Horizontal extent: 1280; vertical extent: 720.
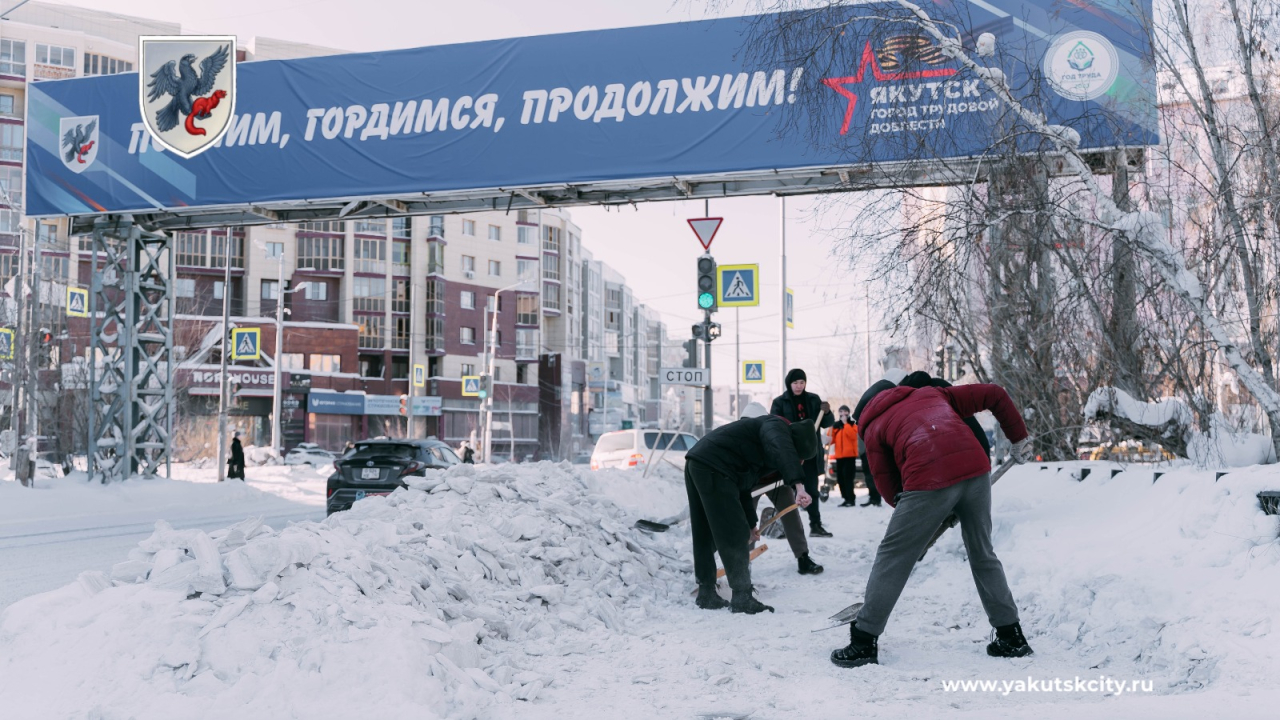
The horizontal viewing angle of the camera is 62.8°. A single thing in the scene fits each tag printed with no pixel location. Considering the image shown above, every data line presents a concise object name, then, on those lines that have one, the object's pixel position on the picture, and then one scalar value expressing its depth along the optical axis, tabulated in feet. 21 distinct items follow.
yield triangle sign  51.26
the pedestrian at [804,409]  35.81
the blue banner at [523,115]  46.03
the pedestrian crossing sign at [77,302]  85.35
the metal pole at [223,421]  105.29
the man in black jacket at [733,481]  24.32
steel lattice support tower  64.28
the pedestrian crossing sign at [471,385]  169.67
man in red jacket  18.21
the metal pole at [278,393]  141.79
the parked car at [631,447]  67.82
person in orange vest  51.37
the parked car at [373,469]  48.01
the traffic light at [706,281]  49.85
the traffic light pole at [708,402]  51.00
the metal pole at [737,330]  147.23
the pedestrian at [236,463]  97.19
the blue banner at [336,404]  196.34
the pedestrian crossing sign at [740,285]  53.78
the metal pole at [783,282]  101.76
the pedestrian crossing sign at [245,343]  107.55
